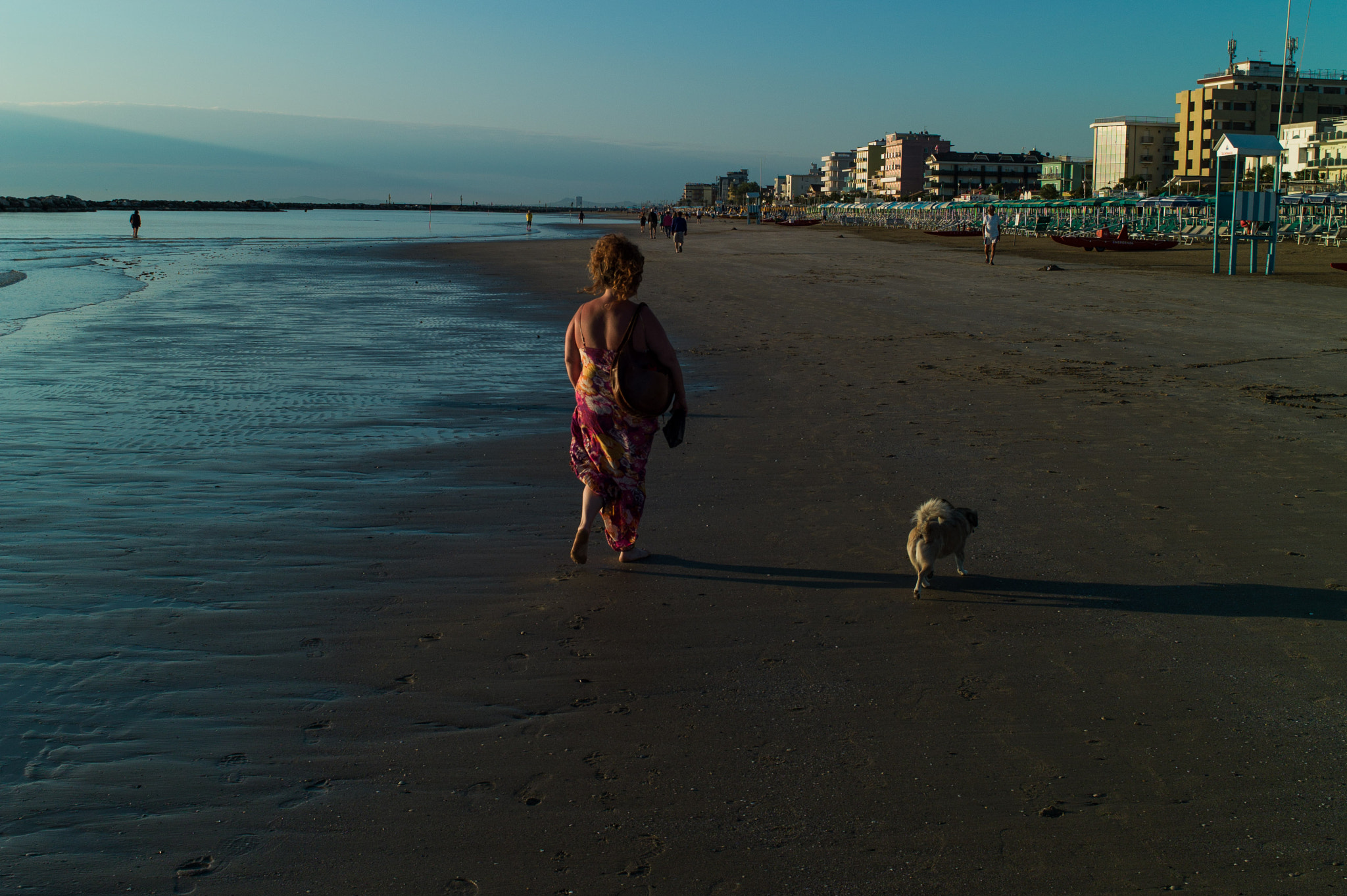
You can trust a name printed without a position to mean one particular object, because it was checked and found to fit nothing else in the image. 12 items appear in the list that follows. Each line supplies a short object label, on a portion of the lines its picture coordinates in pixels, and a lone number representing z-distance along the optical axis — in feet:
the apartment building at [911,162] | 628.28
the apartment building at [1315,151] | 305.73
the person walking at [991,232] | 88.28
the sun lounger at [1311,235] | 131.03
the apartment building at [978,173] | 572.92
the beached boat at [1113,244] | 106.01
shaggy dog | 13.96
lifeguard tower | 69.82
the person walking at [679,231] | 127.85
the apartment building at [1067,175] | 472.03
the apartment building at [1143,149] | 426.51
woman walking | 14.49
